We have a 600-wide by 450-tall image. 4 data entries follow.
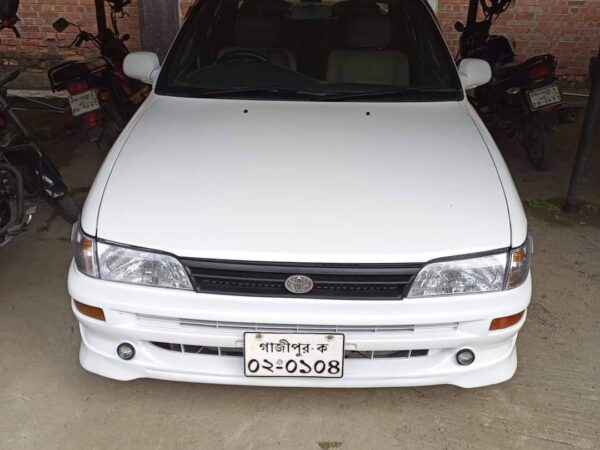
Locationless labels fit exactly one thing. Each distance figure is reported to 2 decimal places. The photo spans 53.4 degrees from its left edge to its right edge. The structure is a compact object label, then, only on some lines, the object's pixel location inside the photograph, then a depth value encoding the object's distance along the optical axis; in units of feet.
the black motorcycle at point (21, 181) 9.85
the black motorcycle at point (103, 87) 14.96
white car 6.23
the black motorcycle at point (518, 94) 15.06
